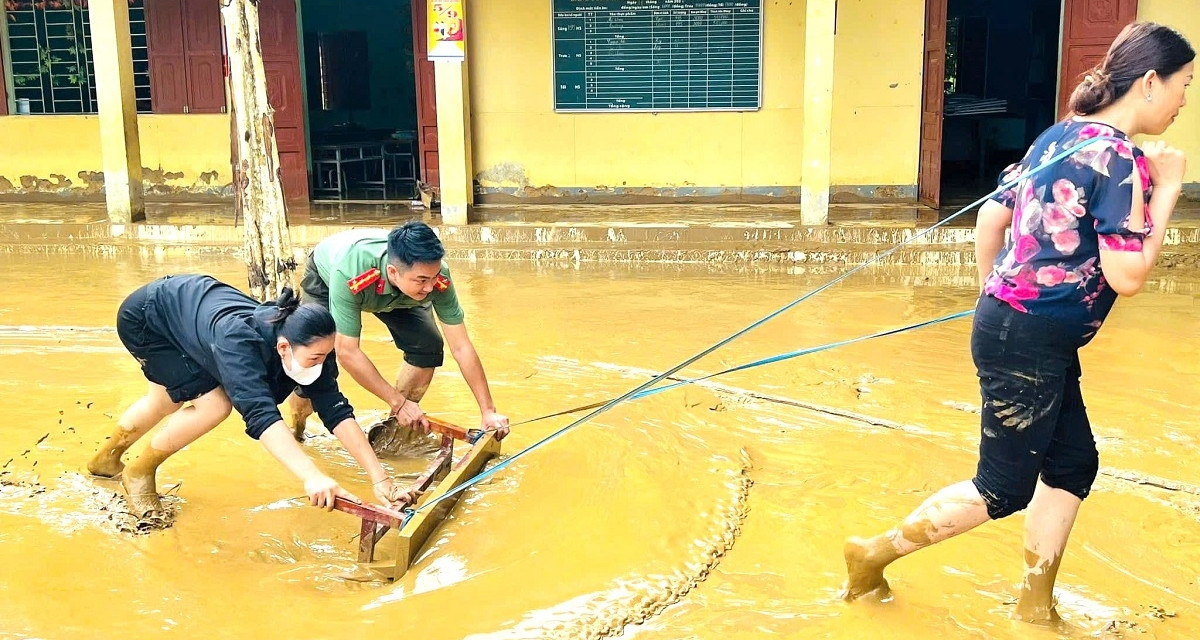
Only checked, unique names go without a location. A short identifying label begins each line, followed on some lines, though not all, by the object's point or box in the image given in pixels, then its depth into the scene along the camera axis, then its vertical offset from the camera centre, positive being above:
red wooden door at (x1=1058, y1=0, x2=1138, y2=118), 10.35 +0.92
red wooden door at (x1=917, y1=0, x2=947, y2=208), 10.58 +0.29
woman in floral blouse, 2.60 -0.39
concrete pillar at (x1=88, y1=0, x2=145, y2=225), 10.17 +0.28
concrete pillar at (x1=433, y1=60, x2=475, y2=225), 10.23 -0.21
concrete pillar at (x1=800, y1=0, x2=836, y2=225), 9.56 +0.06
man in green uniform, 3.88 -0.67
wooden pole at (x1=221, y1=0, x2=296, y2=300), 5.79 -0.15
